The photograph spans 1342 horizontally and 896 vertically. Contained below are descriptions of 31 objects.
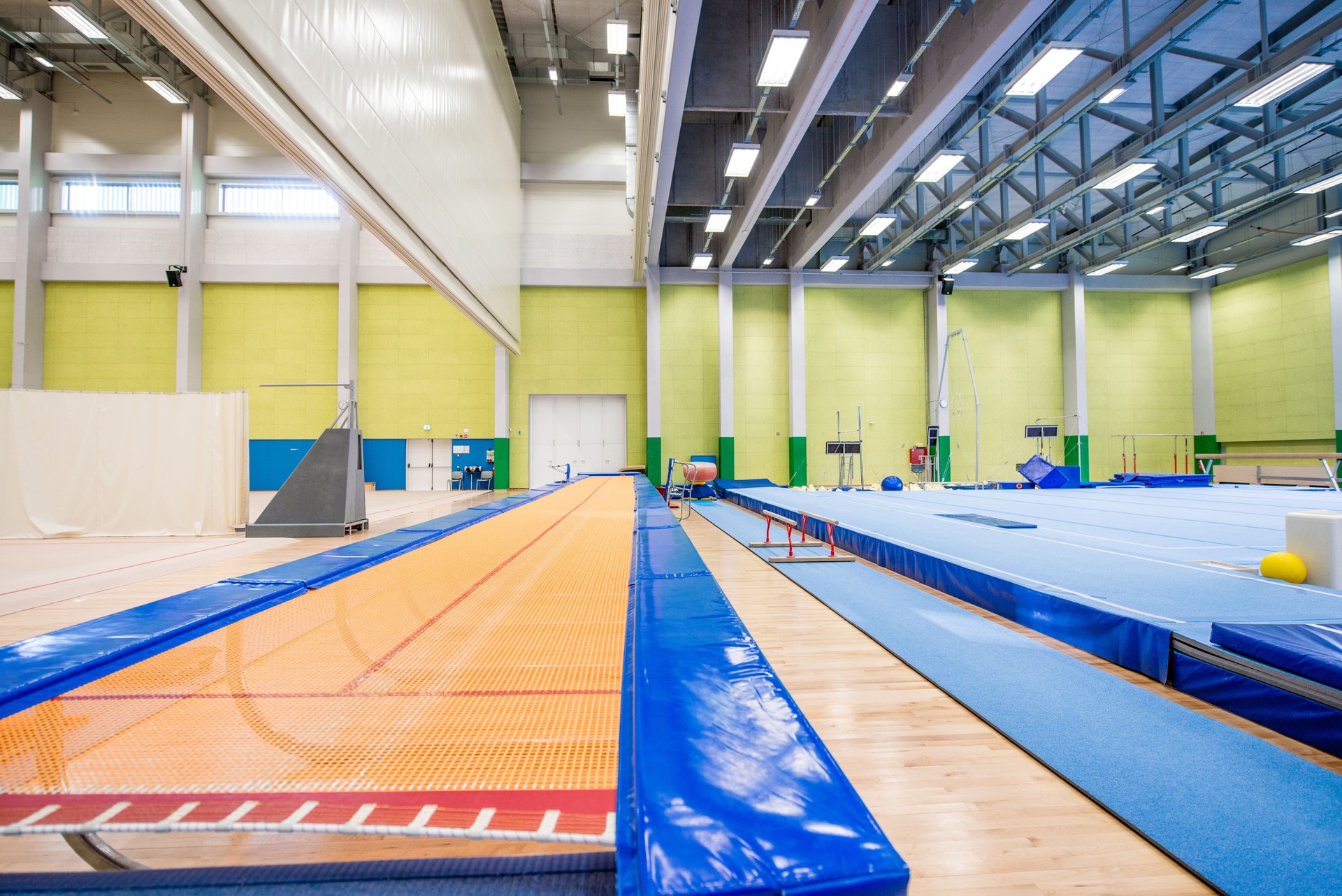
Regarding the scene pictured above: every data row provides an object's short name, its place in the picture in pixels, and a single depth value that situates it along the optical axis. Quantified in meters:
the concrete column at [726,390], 15.59
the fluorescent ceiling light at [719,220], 12.34
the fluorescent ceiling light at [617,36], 10.15
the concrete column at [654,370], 15.59
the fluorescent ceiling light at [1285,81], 7.85
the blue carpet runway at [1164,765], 1.43
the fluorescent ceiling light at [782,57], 7.38
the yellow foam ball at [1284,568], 3.49
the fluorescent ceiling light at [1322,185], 10.56
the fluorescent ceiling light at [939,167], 10.20
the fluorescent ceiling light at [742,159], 9.97
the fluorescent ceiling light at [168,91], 13.30
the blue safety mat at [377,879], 1.04
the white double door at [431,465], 15.98
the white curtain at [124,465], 7.05
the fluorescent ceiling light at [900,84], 8.92
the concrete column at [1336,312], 13.80
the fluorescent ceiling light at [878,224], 12.74
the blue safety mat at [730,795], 0.88
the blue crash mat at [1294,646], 1.95
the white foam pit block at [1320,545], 3.36
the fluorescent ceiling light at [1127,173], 10.17
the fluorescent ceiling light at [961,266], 14.89
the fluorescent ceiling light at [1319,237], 12.47
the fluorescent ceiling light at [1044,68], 7.52
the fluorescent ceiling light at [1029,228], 12.51
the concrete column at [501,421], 15.52
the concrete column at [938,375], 15.90
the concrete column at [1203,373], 16.41
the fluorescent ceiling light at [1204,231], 12.69
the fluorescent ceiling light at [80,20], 10.18
